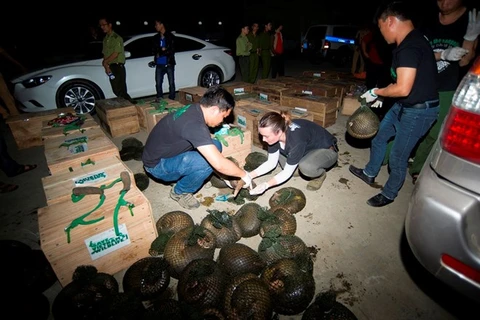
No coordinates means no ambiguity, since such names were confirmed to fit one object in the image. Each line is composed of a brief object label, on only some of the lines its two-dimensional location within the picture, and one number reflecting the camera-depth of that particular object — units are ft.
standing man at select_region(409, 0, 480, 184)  8.66
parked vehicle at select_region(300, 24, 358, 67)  45.62
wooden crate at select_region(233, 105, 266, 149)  14.89
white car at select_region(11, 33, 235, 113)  18.42
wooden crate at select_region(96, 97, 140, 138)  16.80
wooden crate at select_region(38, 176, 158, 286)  6.36
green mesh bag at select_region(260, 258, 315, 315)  5.99
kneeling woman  8.61
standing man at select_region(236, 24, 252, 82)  27.22
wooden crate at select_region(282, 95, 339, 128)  16.80
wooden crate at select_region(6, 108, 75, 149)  15.61
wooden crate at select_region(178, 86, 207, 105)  19.14
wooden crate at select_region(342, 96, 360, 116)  19.49
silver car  3.67
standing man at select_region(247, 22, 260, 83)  28.07
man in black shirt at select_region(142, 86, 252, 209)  7.87
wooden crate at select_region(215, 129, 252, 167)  11.96
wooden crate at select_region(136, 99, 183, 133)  15.74
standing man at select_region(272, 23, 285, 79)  29.19
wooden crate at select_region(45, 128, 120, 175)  9.53
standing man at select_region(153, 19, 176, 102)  21.18
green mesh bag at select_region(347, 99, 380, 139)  9.86
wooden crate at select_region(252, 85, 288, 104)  19.53
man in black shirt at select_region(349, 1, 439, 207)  7.50
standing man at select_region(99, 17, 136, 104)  19.33
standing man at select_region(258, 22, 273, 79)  28.60
